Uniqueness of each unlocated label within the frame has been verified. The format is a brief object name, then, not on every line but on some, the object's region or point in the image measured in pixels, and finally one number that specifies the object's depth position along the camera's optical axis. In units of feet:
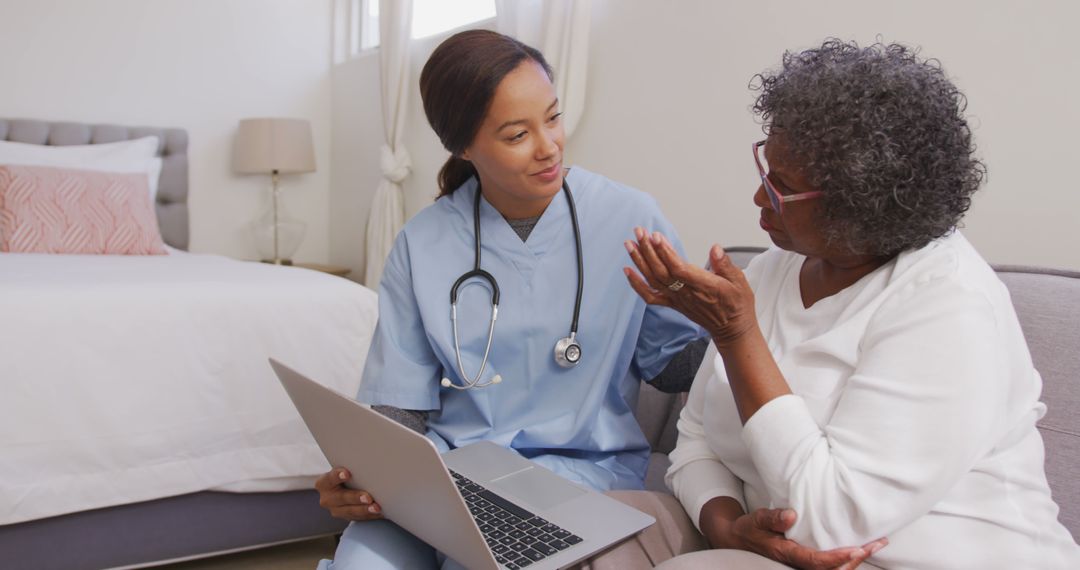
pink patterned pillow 9.17
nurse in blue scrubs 4.15
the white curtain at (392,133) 11.79
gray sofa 3.45
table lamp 12.39
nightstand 12.70
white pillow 10.14
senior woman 2.43
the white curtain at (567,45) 8.50
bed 5.55
